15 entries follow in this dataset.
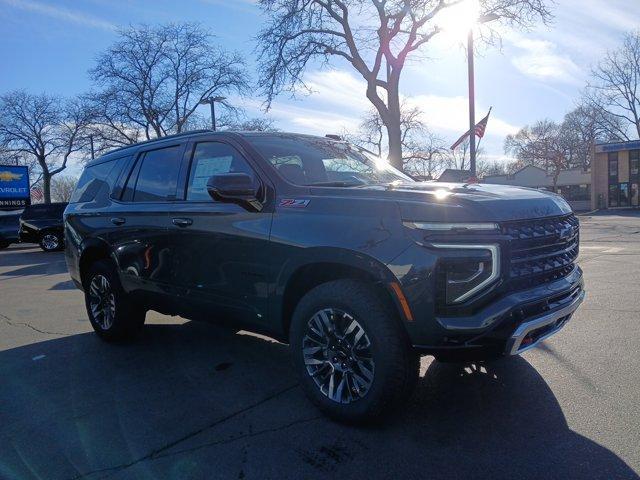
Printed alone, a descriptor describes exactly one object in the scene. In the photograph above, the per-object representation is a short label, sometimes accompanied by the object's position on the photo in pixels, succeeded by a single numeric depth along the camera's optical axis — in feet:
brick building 142.89
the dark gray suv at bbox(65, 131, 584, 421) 9.30
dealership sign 124.88
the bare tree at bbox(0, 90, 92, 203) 135.23
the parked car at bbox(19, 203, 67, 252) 63.46
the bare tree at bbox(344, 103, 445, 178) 132.67
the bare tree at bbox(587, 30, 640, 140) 179.40
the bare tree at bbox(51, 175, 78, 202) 301.02
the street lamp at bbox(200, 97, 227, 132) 79.66
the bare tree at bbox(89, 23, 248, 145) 94.73
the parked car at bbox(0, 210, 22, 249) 73.00
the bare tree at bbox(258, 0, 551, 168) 72.95
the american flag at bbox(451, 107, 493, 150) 48.42
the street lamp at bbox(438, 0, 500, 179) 44.78
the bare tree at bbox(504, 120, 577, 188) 241.35
